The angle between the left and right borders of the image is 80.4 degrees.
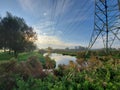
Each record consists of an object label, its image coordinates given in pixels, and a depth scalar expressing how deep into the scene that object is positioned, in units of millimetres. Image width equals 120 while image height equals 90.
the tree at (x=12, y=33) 13874
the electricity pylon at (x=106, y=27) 8680
